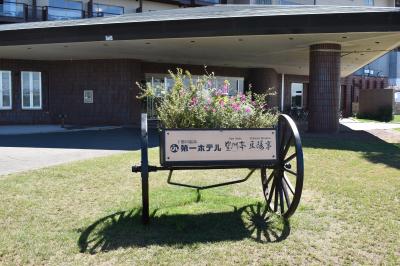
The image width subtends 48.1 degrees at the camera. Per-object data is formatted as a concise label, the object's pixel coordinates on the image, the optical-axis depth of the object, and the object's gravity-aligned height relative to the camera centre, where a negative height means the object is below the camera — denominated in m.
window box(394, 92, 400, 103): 44.67 +1.08
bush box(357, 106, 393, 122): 28.72 -0.49
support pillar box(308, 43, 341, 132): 16.34 +0.78
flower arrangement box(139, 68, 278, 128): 5.61 -0.01
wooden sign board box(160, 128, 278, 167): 5.11 -0.46
